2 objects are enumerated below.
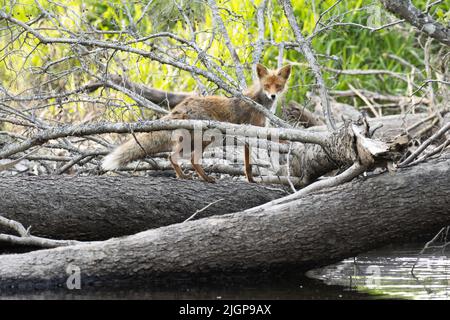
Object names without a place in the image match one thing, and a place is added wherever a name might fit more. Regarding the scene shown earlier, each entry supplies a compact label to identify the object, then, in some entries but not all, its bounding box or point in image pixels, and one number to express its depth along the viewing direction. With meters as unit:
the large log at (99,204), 10.35
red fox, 11.33
